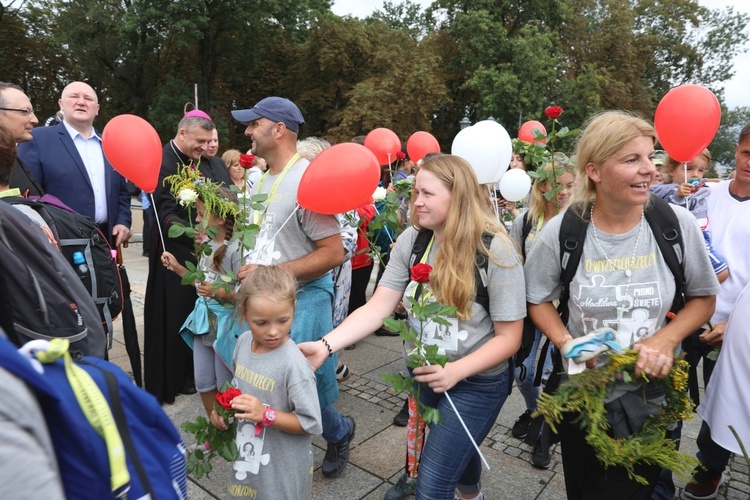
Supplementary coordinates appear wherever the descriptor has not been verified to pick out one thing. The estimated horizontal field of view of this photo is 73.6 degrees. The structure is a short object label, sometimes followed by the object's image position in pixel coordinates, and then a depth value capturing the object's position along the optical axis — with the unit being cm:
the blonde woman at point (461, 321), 204
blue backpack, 93
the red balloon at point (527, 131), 550
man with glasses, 326
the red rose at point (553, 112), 321
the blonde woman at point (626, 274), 189
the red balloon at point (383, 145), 548
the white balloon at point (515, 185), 411
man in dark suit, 393
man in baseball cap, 275
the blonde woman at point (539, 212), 336
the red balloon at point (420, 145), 570
